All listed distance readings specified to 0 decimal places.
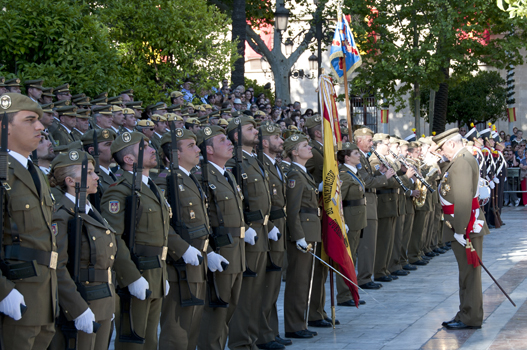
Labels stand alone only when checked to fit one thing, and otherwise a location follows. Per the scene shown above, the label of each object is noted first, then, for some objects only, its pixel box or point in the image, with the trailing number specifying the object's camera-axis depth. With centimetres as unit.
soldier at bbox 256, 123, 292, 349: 1457
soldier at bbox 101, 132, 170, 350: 1046
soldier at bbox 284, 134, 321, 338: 1544
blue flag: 2009
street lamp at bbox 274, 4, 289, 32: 4494
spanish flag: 1623
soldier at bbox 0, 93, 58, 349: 837
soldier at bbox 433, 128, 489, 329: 1567
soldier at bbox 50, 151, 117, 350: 912
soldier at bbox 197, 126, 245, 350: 1296
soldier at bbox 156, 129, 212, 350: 1176
